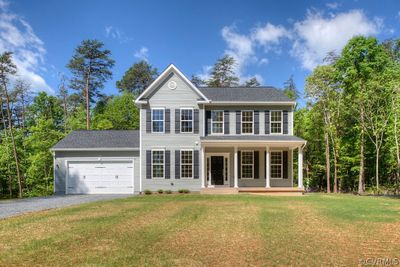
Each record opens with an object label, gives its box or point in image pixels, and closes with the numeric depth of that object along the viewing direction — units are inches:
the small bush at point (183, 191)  834.8
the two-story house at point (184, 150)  852.6
